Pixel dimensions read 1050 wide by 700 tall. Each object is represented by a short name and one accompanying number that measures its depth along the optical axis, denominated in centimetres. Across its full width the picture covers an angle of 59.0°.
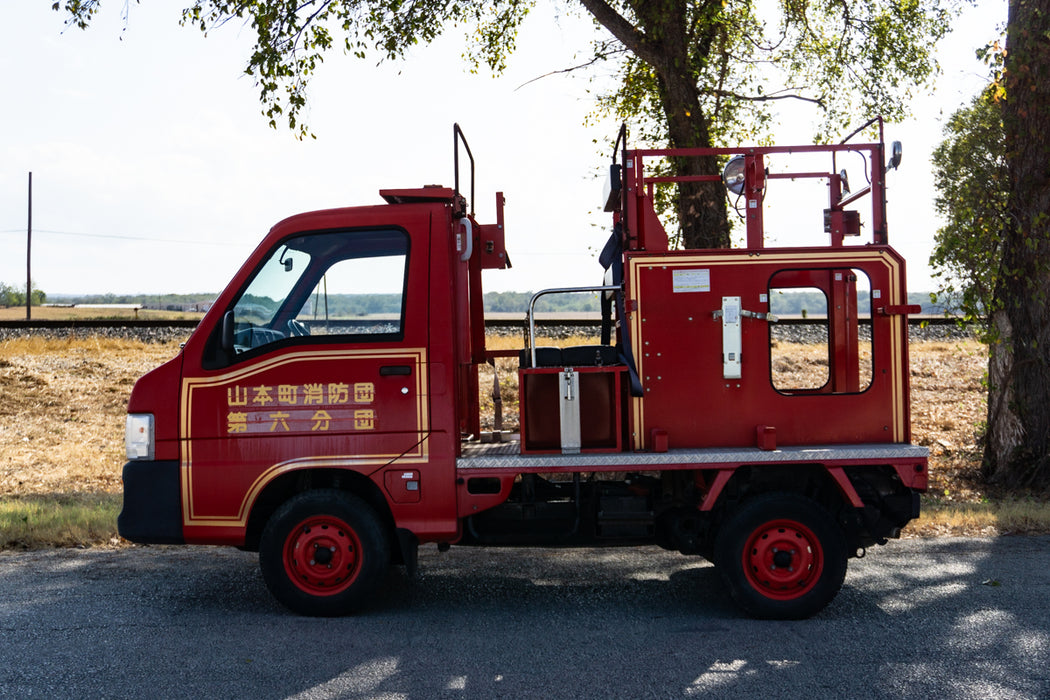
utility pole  4912
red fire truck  580
